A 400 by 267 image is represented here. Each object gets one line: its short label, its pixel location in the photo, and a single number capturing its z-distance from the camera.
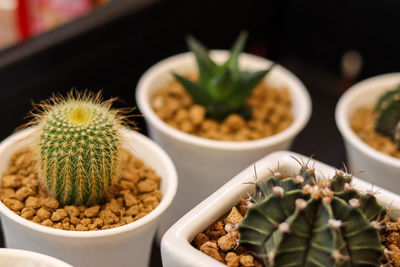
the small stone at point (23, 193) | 0.33
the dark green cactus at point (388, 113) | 0.39
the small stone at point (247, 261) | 0.29
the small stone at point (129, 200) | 0.33
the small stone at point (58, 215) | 0.31
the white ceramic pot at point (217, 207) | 0.28
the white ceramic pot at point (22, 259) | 0.28
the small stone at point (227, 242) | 0.29
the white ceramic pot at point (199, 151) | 0.37
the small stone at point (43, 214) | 0.31
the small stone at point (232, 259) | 0.29
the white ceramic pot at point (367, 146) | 0.36
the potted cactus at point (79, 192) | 0.31
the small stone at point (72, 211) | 0.32
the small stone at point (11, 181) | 0.33
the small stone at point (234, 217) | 0.30
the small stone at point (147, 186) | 0.34
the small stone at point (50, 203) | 0.32
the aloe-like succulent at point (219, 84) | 0.39
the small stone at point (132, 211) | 0.33
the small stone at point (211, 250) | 0.29
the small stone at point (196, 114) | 0.40
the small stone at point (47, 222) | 0.31
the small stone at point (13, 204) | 0.32
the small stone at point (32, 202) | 0.32
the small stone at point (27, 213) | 0.31
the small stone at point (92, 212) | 0.32
